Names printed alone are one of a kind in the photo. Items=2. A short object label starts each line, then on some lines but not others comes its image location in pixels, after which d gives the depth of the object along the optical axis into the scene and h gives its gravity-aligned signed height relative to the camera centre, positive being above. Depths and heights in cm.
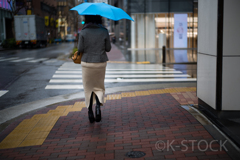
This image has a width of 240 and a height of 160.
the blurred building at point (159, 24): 3356 +167
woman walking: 525 -23
